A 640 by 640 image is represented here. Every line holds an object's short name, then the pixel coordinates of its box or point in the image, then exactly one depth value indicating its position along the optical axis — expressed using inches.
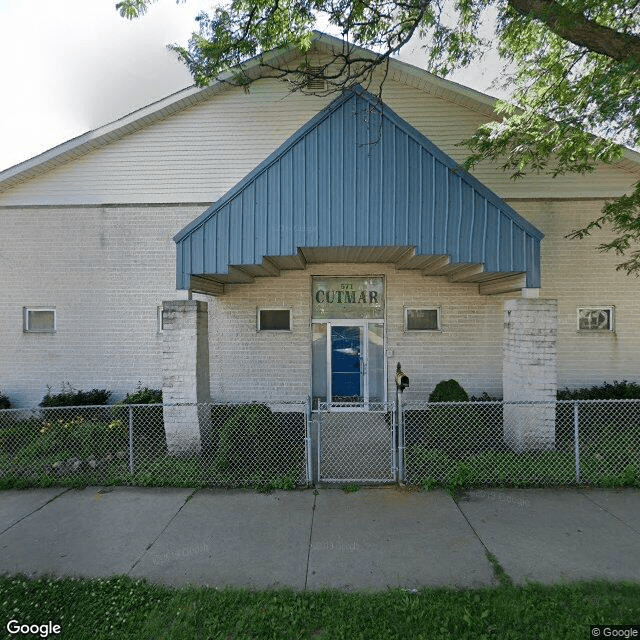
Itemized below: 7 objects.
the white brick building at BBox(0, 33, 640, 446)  341.7
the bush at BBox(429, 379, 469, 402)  288.7
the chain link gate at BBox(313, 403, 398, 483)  209.9
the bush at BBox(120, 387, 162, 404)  320.1
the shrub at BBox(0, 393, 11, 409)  336.8
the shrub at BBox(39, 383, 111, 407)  329.4
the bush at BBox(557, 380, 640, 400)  319.6
